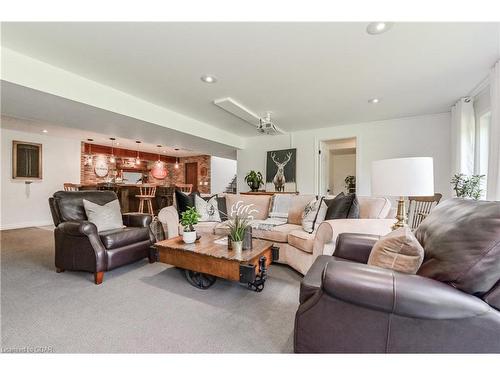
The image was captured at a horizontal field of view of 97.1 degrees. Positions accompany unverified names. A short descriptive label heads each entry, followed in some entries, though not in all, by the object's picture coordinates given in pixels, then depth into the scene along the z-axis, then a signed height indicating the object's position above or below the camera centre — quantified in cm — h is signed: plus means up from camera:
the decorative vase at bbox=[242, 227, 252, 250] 210 -52
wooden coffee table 181 -65
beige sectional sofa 215 -50
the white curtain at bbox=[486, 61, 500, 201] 206 +40
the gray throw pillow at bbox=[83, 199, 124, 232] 254 -34
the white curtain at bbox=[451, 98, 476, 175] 302 +67
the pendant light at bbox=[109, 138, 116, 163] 693 +95
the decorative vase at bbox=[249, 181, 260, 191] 491 +0
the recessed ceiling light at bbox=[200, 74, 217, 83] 248 +124
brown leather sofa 89 -50
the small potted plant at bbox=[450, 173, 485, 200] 263 -2
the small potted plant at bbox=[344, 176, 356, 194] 538 +7
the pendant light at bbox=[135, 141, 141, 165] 759 +93
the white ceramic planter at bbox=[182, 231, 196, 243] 227 -52
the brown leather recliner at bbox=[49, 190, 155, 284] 222 -60
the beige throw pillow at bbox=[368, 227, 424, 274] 108 -35
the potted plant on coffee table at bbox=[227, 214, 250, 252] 199 -43
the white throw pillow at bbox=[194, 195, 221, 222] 347 -37
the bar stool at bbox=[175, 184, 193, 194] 713 -2
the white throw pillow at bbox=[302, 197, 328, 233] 261 -35
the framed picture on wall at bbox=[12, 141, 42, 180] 501 +62
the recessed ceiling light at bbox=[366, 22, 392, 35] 168 +123
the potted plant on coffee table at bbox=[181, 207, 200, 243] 227 -39
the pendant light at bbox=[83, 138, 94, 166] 640 +84
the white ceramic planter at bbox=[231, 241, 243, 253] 198 -54
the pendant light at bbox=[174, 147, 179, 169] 927 +98
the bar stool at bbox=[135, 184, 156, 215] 584 -21
